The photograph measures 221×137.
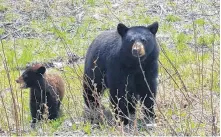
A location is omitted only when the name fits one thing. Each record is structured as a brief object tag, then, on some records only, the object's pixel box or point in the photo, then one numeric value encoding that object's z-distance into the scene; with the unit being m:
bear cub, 16.66
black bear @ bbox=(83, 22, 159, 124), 14.87
